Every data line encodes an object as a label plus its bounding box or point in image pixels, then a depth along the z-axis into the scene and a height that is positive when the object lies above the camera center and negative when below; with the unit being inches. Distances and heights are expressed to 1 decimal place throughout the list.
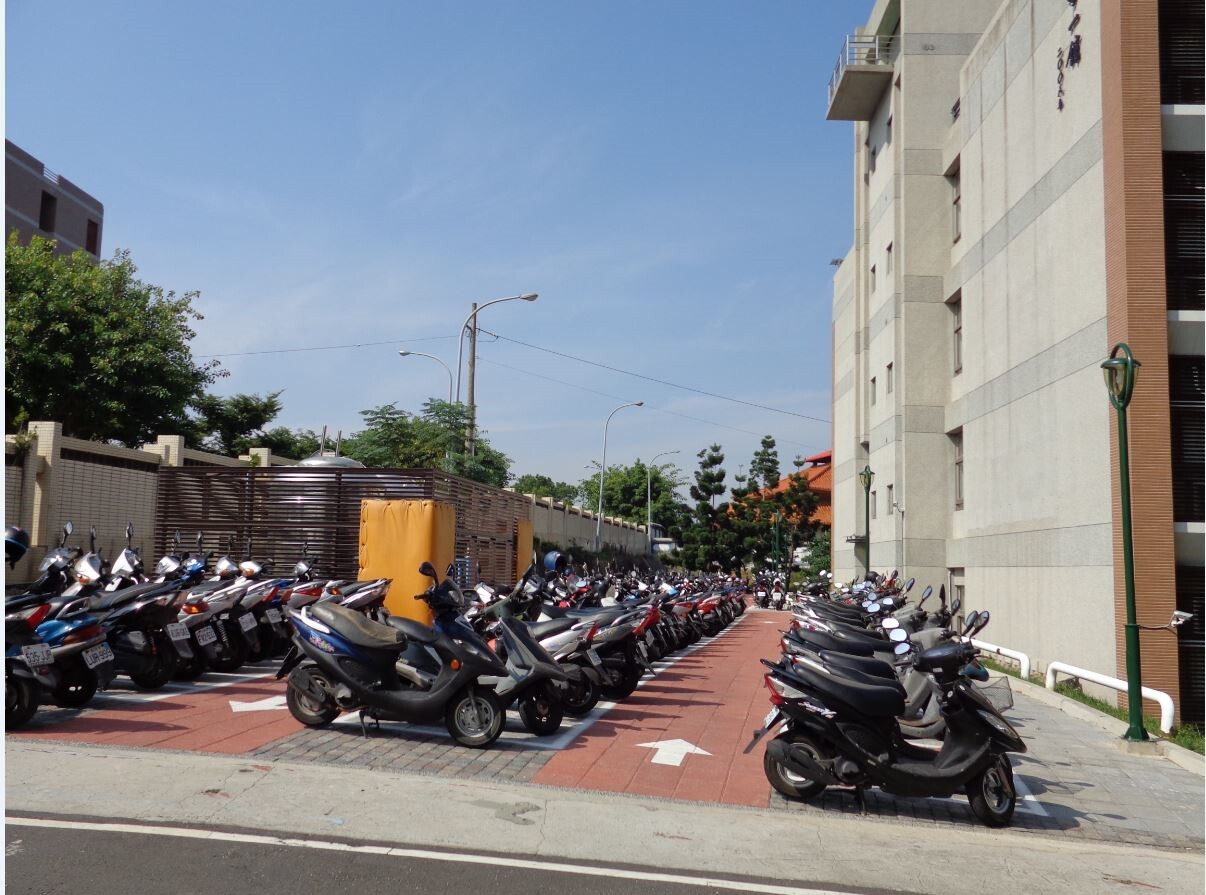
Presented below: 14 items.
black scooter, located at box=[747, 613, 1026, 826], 281.1 -47.5
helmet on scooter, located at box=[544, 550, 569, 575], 459.5 -2.1
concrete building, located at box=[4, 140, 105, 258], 1888.5 +630.0
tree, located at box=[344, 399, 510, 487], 1187.3 +136.2
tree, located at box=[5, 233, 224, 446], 1011.3 +189.6
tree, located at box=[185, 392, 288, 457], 1870.0 +225.3
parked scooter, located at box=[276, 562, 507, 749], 334.0 -37.8
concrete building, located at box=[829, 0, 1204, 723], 568.7 +171.7
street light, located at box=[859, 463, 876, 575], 1097.1 +83.8
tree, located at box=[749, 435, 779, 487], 2477.9 +227.0
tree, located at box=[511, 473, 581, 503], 3973.7 +263.1
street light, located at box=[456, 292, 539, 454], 1181.1 +255.7
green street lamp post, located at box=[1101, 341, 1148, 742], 426.6 +29.1
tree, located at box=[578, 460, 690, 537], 2898.6 +192.4
